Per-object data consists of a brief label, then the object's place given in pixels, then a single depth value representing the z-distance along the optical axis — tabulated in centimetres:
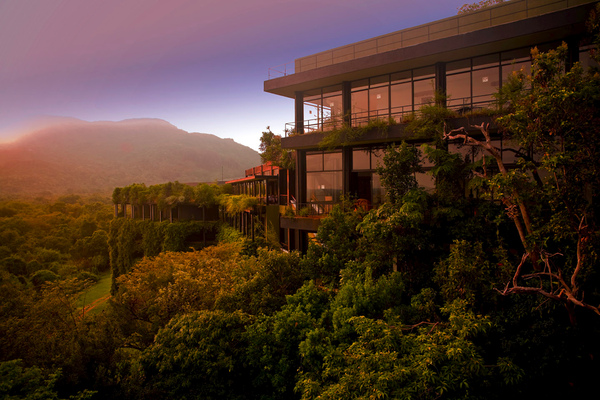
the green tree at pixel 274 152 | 3000
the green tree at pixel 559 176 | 1069
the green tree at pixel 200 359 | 1192
